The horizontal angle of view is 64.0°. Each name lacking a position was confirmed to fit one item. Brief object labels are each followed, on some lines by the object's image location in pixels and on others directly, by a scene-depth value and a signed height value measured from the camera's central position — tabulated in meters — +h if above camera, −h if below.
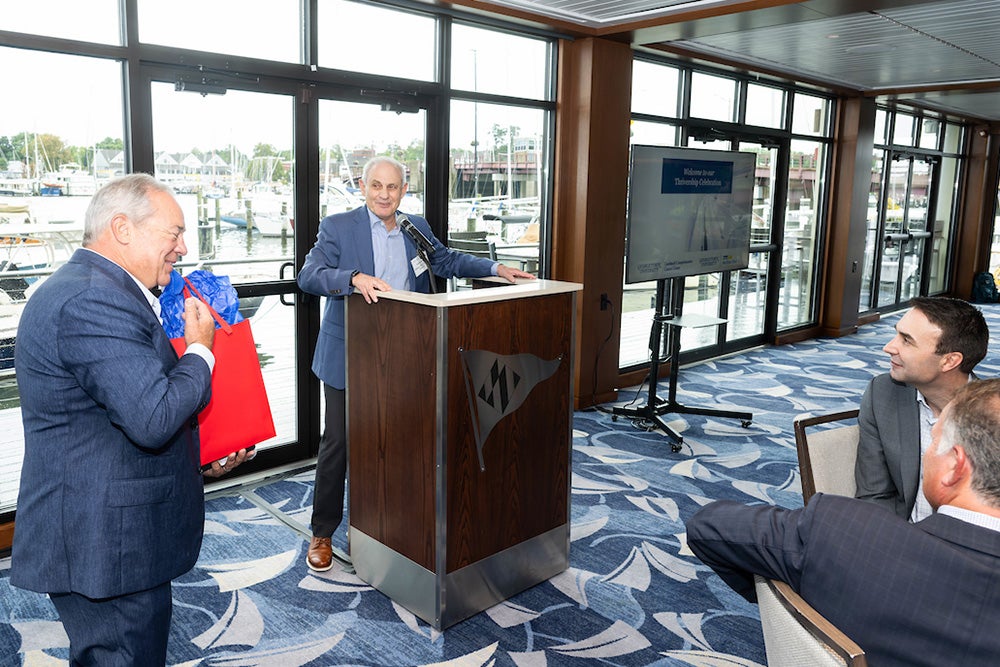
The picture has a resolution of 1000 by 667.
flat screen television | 5.14 +0.02
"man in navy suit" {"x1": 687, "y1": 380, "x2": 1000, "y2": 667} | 1.28 -0.57
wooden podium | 2.83 -0.87
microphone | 3.10 -0.11
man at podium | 3.26 -0.25
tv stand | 5.50 -1.08
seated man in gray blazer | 2.23 -0.50
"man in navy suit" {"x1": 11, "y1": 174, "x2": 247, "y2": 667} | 1.60 -0.46
